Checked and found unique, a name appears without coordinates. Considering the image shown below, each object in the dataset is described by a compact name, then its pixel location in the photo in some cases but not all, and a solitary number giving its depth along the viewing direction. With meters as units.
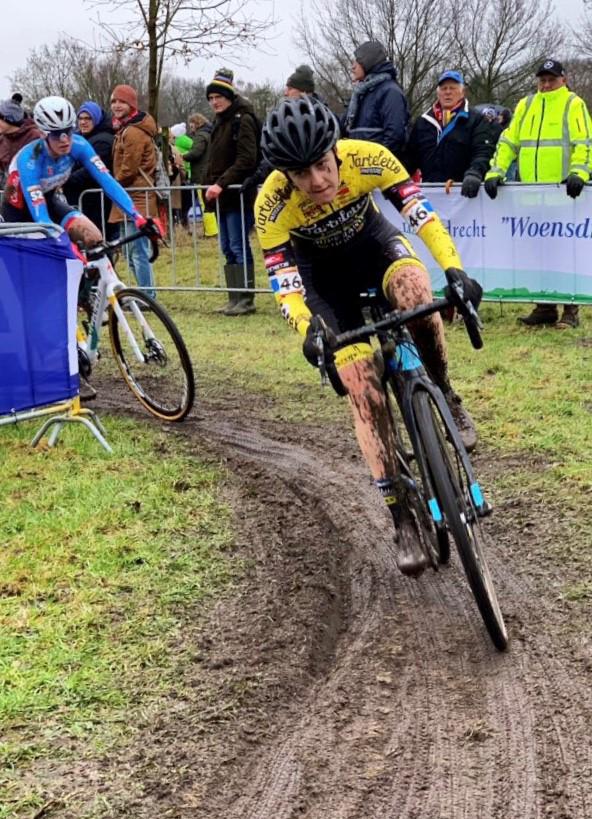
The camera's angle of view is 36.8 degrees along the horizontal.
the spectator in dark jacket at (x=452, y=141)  9.68
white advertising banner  9.23
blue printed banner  6.00
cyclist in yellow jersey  3.95
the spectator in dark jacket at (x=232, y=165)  10.99
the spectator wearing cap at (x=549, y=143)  8.89
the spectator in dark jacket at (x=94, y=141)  11.92
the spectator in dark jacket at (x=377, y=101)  9.66
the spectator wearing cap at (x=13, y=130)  10.70
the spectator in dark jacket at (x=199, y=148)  17.25
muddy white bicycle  6.71
